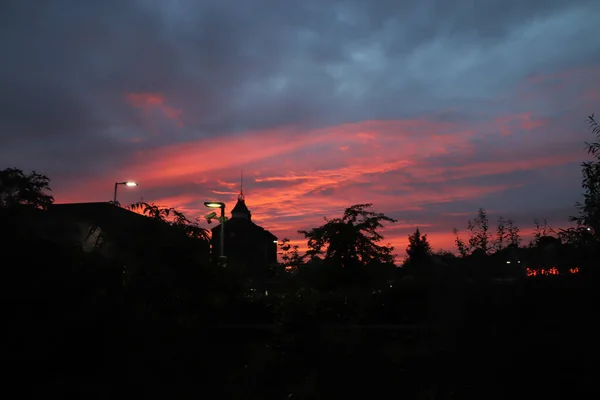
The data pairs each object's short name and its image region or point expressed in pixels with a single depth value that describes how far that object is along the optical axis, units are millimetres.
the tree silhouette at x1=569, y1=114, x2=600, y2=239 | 7773
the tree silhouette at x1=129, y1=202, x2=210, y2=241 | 9227
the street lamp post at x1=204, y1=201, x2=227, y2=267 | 16741
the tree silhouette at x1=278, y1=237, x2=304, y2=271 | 24000
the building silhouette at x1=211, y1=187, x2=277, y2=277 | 64688
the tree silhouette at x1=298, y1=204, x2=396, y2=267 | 22328
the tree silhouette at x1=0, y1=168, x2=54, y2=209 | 8180
